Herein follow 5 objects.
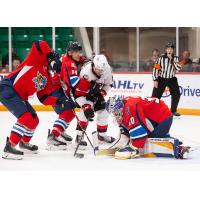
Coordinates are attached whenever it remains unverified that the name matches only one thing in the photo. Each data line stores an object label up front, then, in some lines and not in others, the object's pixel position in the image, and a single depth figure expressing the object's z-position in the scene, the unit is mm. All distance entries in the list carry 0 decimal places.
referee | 15729
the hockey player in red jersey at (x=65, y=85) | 9825
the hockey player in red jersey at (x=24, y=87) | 9026
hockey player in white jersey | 9462
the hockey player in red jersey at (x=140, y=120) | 8767
